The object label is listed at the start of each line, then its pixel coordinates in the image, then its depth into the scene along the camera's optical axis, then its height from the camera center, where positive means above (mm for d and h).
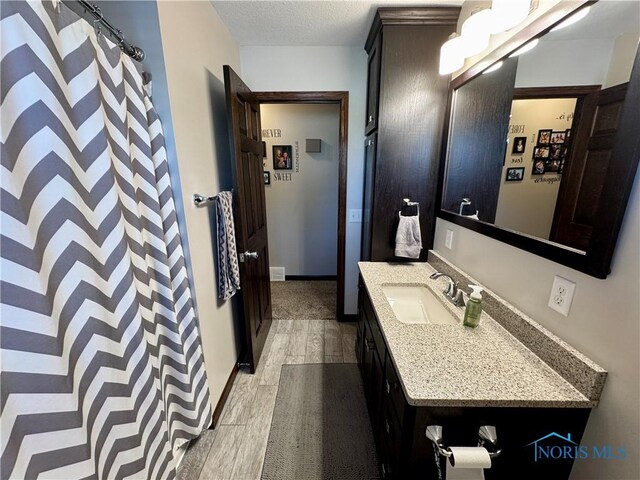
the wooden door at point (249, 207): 1556 -224
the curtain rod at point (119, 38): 842 +504
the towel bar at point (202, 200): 1333 -129
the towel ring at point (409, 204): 1724 -189
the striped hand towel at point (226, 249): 1534 -442
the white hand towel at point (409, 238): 1725 -414
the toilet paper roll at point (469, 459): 713 -776
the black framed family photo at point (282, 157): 3162 +224
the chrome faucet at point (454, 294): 1274 -597
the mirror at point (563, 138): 692 +125
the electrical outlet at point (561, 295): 825 -388
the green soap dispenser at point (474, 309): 1062 -548
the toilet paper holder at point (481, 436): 758 -766
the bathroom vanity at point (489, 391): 753 -634
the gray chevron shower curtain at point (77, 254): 607 -226
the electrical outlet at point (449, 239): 1593 -395
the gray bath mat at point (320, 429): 1319 -1477
